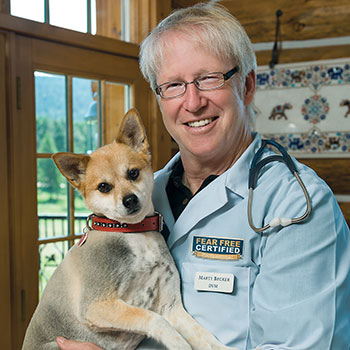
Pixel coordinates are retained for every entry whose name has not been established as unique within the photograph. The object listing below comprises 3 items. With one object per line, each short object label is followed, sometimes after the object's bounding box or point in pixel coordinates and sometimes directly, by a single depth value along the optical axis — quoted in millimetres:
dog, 1154
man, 1059
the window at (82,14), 2219
